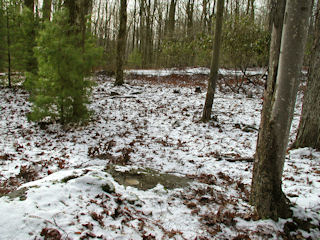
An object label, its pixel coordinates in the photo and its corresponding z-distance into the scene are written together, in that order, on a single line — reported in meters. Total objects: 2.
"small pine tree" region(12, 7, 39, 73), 10.65
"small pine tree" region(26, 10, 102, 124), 6.59
